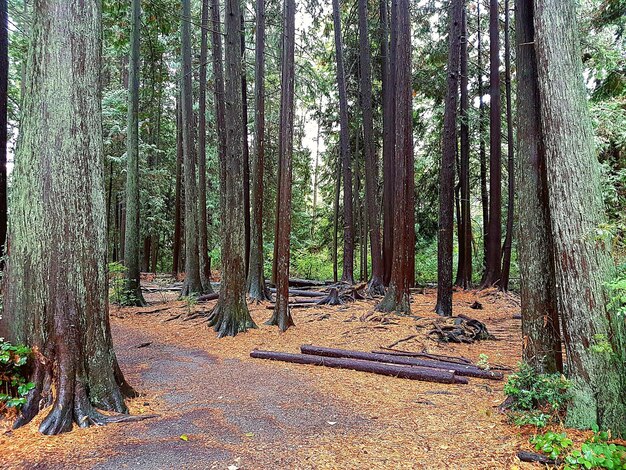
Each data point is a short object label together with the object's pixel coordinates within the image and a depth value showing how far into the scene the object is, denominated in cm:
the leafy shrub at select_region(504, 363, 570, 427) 378
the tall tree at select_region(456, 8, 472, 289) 1519
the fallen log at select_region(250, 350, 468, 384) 566
